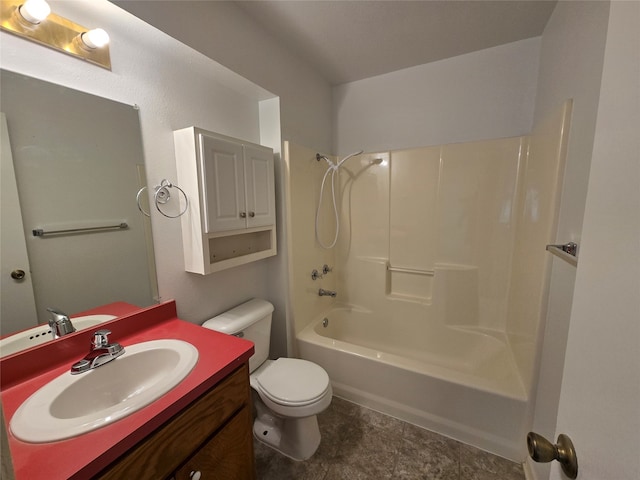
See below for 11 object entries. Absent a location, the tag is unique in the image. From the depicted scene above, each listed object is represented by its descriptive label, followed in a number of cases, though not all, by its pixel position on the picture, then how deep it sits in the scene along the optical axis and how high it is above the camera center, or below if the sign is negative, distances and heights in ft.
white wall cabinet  4.25 +0.22
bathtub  4.81 -3.65
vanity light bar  2.79 +2.00
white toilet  4.51 -3.20
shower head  7.02 +1.26
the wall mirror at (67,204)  2.87 +0.05
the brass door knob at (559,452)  1.42 -1.39
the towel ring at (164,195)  4.14 +0.19
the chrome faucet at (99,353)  3.06 -1.75
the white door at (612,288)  1.06 -0.38
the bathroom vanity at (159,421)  2.06 -1.89
